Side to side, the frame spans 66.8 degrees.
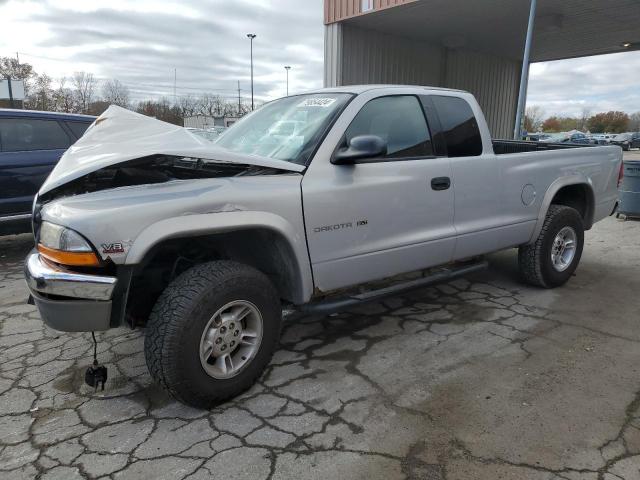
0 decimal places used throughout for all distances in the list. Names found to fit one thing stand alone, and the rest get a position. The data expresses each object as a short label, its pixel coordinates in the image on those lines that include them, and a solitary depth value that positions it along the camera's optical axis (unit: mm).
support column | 10263
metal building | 12977
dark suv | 5906
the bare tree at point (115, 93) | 52544
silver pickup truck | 2492
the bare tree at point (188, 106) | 61275
